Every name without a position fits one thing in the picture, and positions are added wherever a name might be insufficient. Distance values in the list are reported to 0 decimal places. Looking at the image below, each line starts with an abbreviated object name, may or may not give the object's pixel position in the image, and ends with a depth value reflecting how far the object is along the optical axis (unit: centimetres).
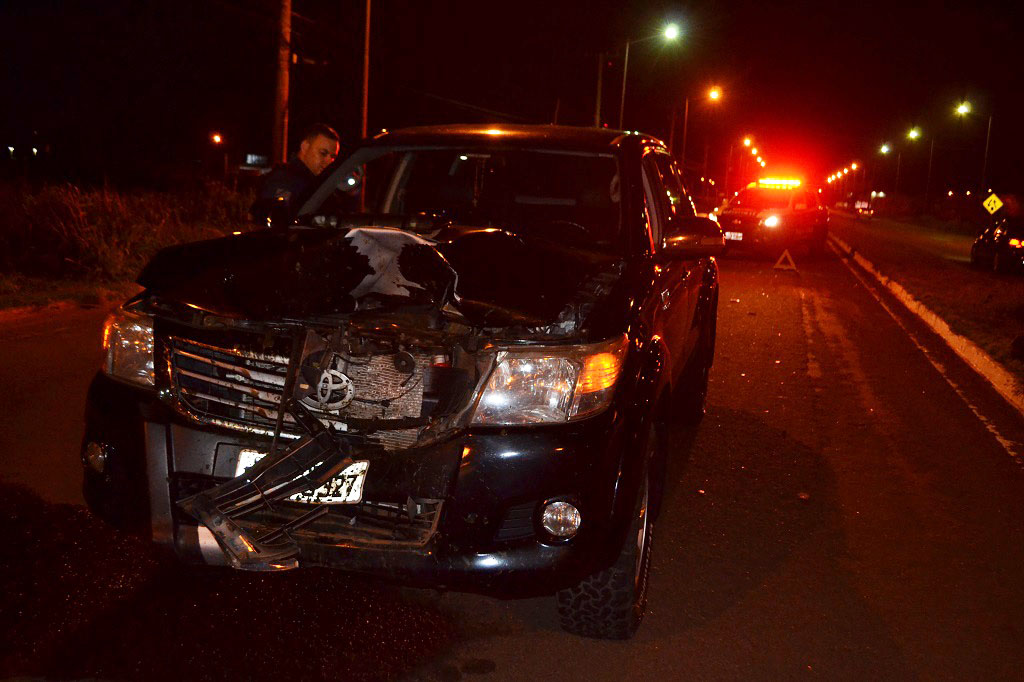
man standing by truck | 689
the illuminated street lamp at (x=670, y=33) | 3069
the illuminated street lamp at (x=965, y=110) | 4826
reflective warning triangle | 2106
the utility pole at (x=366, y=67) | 2008
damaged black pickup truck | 320
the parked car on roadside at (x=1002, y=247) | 2348
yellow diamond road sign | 3122
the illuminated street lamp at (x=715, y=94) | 4906
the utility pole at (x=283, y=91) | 1928
